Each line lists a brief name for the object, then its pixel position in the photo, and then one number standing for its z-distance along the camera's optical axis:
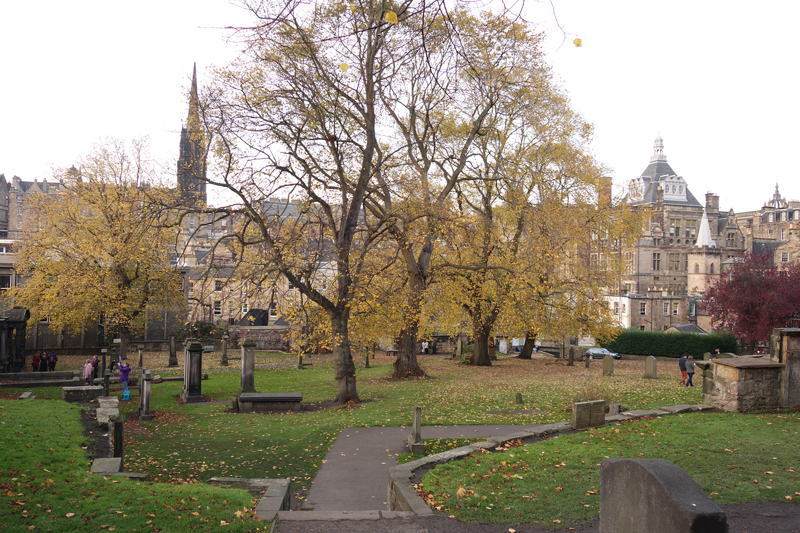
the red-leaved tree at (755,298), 38.47
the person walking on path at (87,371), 21.01
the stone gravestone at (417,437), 11.45
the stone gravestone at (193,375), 19.53
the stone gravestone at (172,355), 31.55
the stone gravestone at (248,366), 20.94
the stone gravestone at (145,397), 16.17
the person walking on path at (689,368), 21.56
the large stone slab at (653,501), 3.34
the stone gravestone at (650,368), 24.95
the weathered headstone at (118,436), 10.16
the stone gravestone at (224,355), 32.16
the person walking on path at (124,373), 19.24
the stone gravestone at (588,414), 11.81
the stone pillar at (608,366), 25.80
